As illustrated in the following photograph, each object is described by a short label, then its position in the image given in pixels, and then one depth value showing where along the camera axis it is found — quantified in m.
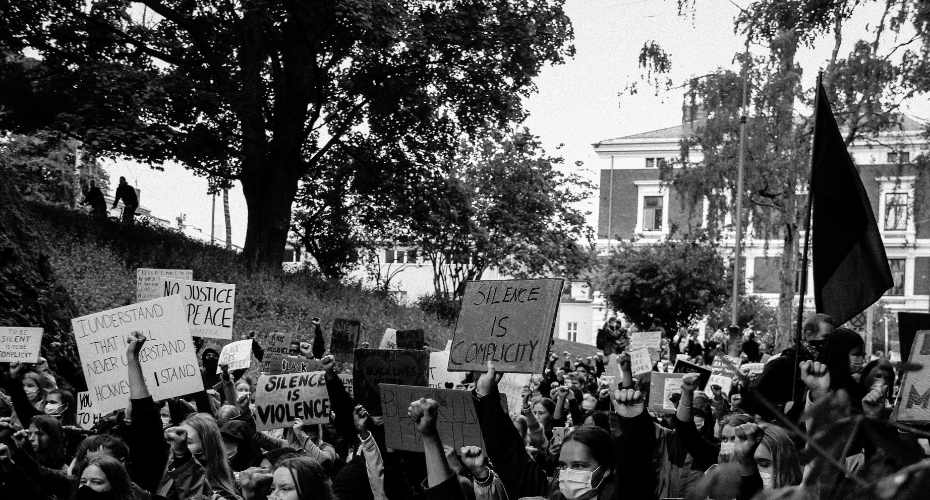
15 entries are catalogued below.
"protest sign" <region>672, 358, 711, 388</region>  10.76
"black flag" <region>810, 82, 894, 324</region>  7.04
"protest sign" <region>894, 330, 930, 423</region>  5.45
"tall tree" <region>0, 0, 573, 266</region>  22.72
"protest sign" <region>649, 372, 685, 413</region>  9.69
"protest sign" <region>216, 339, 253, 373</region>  10.97
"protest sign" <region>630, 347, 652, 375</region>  13.41
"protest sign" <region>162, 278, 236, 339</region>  11.09
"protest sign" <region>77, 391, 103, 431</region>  8.02
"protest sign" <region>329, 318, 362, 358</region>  14.05
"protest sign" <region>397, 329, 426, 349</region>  11.79
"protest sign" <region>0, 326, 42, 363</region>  9.36
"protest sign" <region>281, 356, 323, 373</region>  9.07
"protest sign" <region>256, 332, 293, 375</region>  9.90
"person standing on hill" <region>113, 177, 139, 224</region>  25.00
